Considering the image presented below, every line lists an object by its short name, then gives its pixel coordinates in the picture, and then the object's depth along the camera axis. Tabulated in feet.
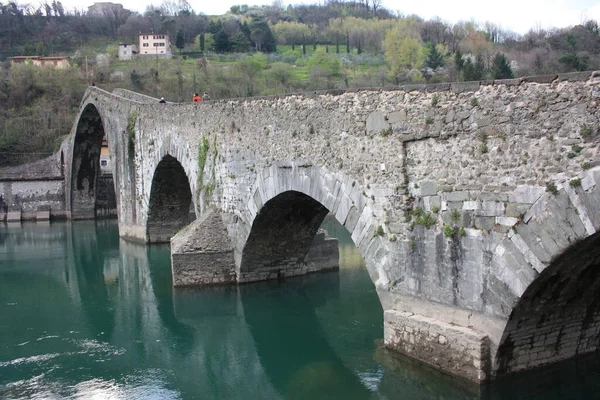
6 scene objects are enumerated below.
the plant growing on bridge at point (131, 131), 70.90
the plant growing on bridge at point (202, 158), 49.03
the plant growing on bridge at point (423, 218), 26.86
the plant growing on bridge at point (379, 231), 29.53
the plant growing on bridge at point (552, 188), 21.44
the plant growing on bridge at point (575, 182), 20.66
